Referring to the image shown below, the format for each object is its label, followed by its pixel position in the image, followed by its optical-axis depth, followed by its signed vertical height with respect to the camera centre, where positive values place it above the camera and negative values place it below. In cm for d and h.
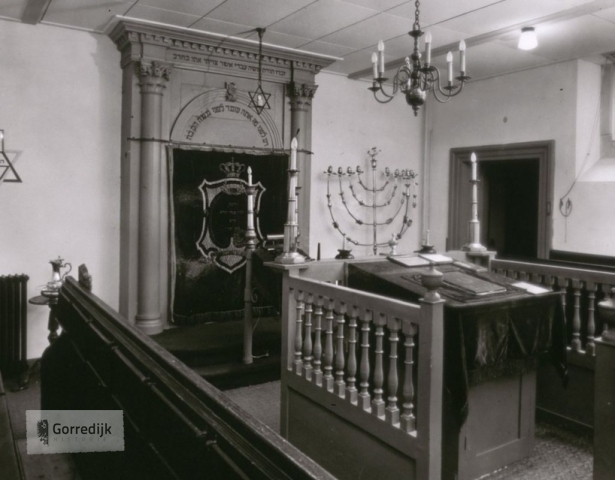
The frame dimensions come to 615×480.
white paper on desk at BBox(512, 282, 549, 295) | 307 -37
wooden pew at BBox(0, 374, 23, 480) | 152 -70
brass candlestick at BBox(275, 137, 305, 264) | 322 -11
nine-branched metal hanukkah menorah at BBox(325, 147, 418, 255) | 681 +34
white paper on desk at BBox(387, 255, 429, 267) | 348 -25
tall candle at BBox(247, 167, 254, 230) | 428 +7
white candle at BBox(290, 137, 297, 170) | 307 +37
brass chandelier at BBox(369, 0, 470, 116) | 338 +94
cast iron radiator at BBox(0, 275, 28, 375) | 466 -92
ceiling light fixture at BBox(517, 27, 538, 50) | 493 +166
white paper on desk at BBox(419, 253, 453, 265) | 347 -23
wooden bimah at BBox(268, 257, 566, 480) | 253 -76
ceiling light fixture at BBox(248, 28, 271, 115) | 553 +129
